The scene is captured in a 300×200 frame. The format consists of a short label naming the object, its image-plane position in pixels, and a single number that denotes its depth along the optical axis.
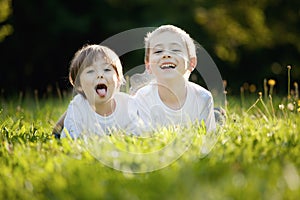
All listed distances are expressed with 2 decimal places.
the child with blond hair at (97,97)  3.55
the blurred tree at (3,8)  6.42
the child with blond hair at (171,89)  3.65
